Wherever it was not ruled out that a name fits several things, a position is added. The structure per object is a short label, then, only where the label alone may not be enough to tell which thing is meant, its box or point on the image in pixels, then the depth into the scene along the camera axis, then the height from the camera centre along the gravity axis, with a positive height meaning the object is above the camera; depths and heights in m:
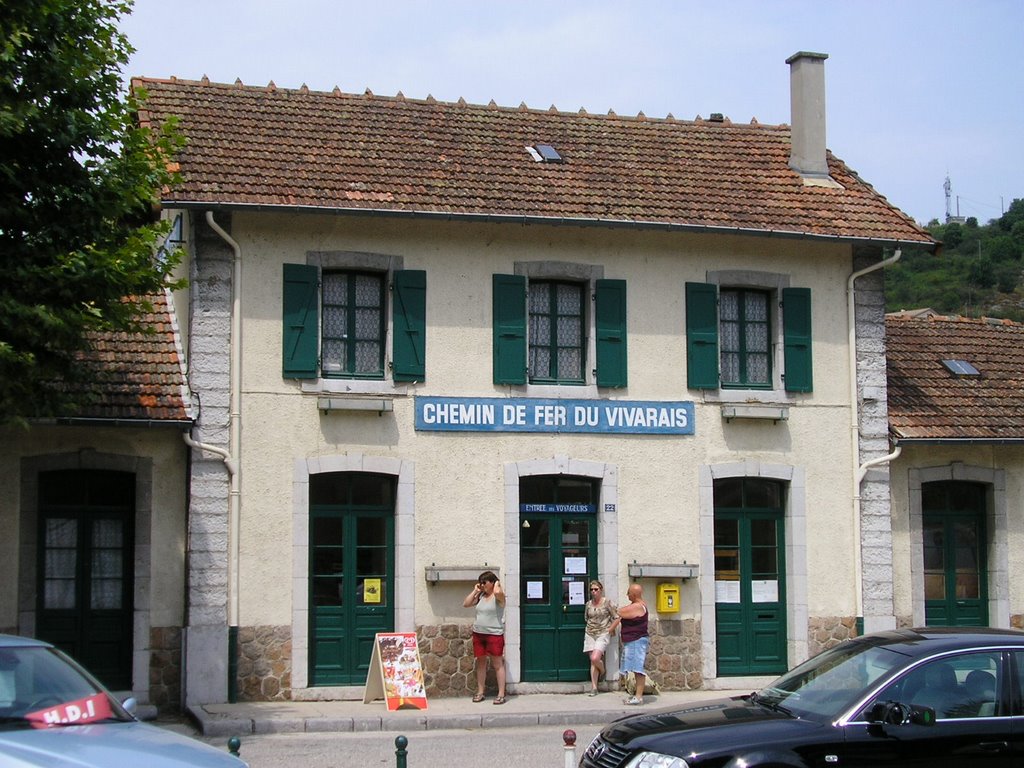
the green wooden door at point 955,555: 19.20 -0.22
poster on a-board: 15.79 -1.56
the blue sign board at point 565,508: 17.47 +0.41
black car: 8.53 -1.17
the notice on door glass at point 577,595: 17.48 -0.70
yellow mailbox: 17.50 -0.76
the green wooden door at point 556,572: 17.34 -0.41
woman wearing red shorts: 16.36 -1.04
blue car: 7.12 -1.06
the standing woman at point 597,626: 16.83 -1.06
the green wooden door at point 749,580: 18.00 -0.54
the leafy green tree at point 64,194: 12.57 +3.35
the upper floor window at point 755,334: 18.08 +2.75
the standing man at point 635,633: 16.67 -1.14
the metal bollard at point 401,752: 9.28 -1.44
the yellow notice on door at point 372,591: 16.80 -0.62
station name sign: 17.08 +1.57
